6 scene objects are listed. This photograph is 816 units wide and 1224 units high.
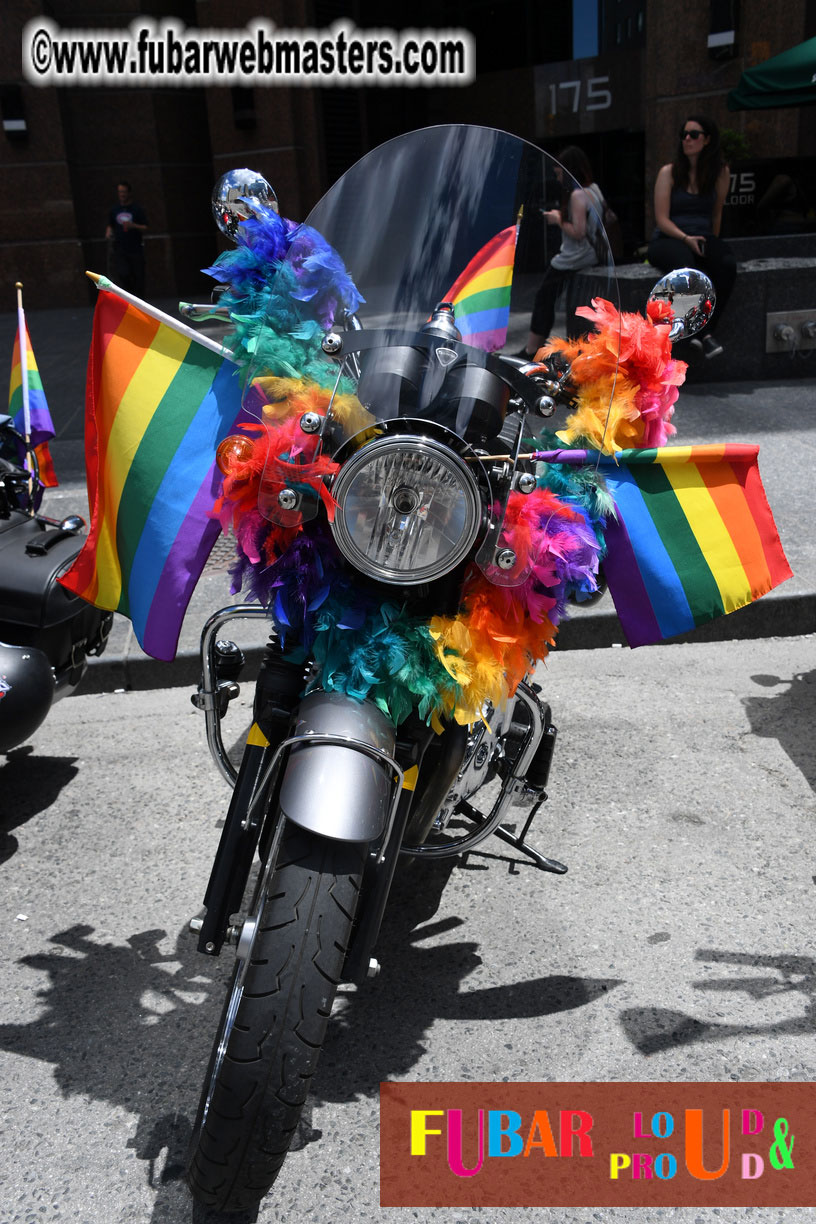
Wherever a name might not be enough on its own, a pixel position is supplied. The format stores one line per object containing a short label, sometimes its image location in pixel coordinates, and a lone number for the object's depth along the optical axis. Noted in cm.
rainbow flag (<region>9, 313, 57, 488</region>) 395
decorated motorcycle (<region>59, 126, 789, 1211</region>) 189
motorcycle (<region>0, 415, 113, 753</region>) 319
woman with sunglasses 785
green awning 1009
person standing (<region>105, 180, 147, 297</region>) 1409
